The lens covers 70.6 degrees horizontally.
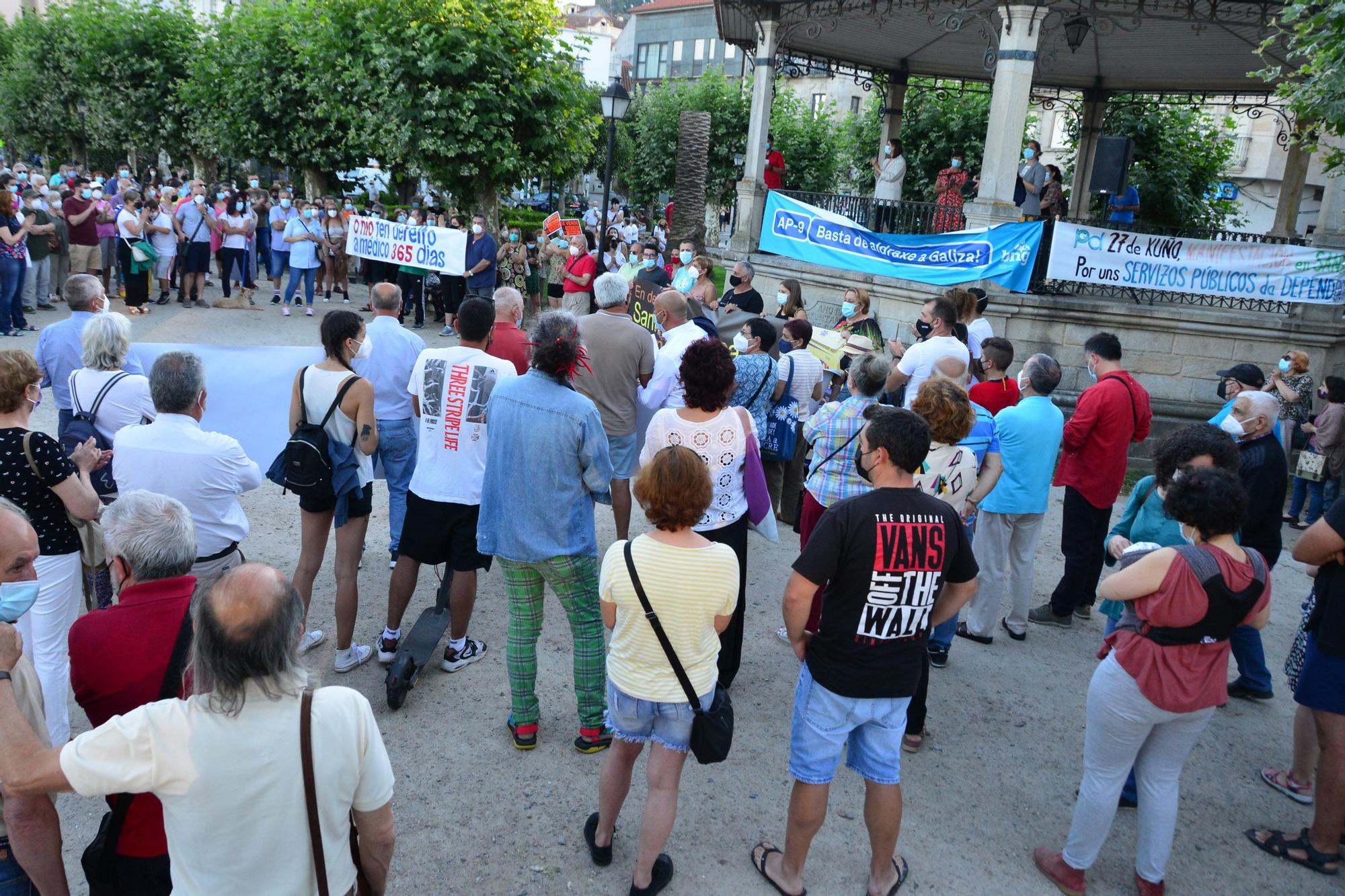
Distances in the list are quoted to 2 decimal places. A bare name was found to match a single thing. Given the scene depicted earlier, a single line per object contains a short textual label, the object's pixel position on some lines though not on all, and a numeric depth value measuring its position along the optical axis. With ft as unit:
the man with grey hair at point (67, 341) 17.65
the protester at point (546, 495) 13.33
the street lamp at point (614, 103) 46.19
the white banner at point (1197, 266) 34.60
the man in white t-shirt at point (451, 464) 15.52
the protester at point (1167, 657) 11.03
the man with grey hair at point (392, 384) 18.49
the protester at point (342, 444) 15.16
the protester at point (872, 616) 10.44
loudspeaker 39.06
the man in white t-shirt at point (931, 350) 21.22
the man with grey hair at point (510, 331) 19.84
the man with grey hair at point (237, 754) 6.51
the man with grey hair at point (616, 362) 19.47
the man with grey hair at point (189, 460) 12.59
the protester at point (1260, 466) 16.78
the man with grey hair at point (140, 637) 7.67
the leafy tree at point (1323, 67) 19.57
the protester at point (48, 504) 11.68
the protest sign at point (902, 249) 35.91
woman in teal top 13.56
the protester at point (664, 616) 10.47
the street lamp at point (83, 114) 93.20
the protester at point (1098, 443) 19.26
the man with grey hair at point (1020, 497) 18.86
